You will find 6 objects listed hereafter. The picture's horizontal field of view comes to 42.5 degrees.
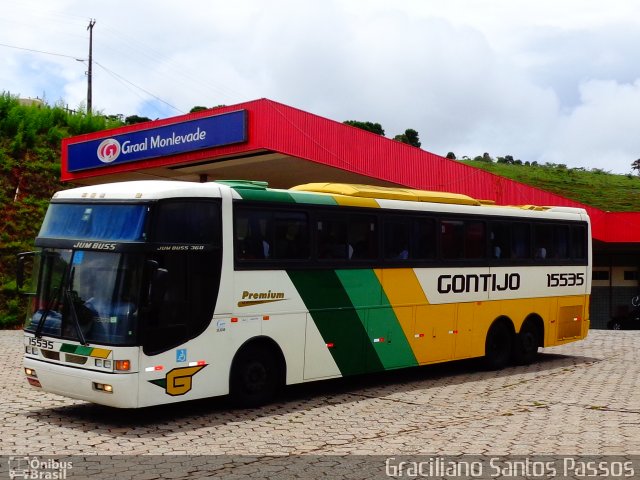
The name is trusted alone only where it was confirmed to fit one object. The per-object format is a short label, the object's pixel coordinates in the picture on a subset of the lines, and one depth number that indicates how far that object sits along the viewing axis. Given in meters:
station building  21.12
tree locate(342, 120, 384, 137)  82.25
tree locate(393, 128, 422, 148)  92.00
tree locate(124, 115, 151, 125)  79.35
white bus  10.49
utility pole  59.82
